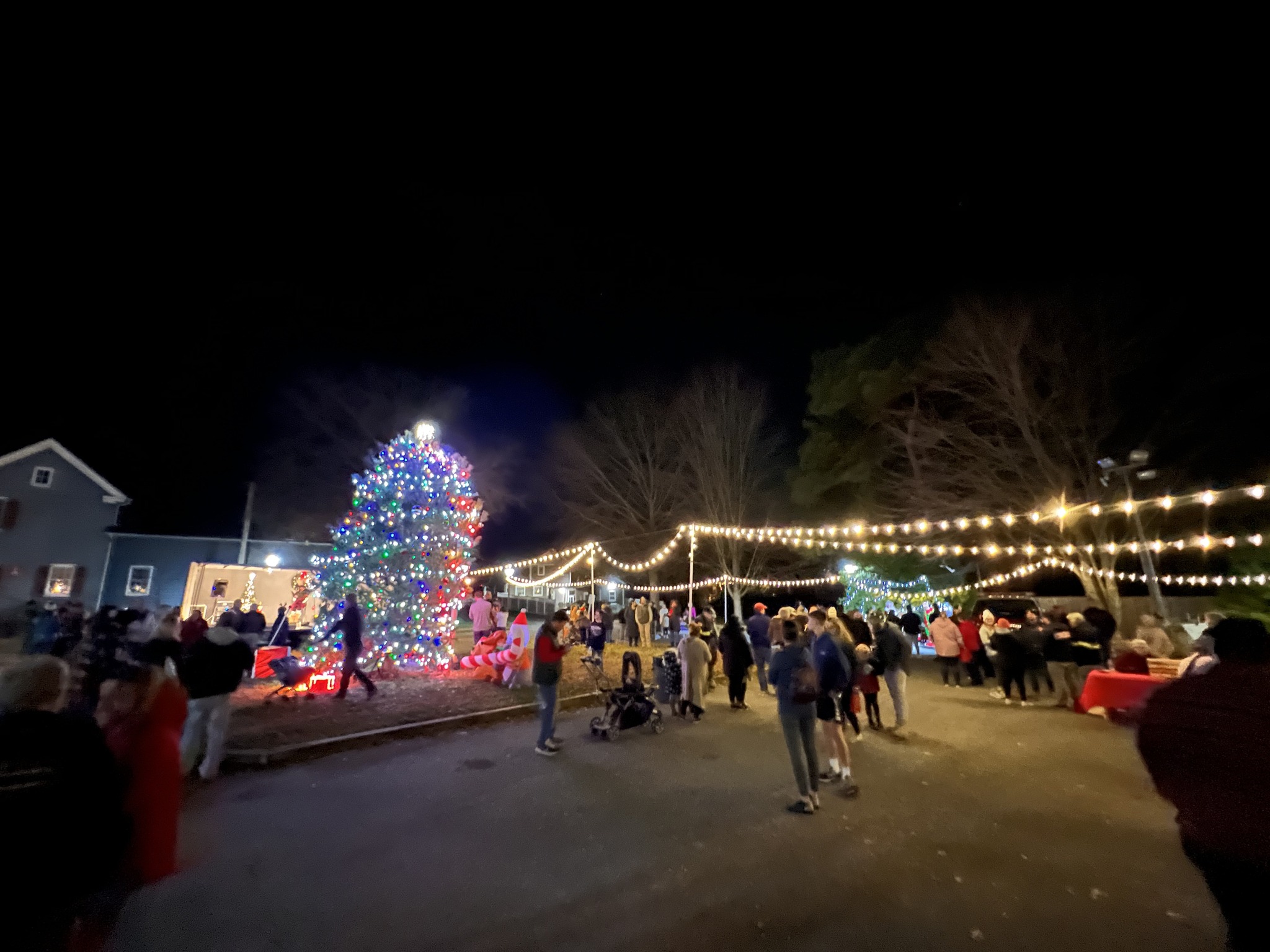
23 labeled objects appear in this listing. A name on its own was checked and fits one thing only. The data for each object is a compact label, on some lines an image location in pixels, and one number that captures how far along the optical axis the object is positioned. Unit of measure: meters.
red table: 8.23
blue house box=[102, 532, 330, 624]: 18.02
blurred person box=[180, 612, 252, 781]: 5.64
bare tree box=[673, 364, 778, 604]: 23.84
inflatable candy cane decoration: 11.07
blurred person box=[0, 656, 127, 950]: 1.83
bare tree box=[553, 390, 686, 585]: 27.36
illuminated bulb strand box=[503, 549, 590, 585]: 20.95
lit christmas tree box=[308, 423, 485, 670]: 11.66
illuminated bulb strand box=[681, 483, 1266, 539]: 8.13
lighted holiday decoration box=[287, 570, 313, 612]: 12.41
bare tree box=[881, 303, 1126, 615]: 14.41
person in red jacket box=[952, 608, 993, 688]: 12.05
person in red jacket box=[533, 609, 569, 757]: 6.90
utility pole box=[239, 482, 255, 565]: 23.23
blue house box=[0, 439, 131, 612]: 20.27
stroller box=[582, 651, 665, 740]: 7.68
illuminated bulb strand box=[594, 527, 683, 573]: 16.27
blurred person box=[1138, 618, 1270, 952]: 2.22
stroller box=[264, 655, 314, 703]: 9.58
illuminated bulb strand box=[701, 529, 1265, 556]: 9.70
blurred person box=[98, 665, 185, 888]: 2.73
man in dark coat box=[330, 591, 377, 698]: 9.30
